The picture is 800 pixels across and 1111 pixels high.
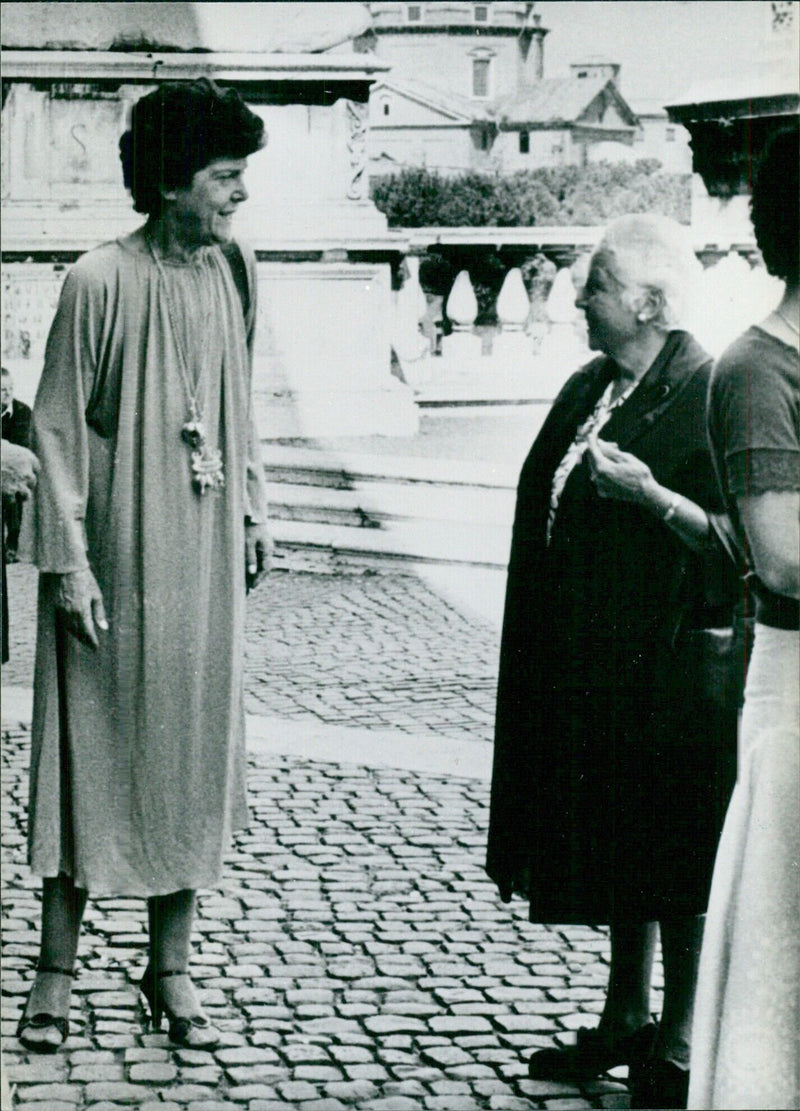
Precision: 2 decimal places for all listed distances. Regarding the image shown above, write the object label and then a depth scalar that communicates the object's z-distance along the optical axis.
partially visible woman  5.02
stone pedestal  7.57
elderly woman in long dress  6.33
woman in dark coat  6.06
